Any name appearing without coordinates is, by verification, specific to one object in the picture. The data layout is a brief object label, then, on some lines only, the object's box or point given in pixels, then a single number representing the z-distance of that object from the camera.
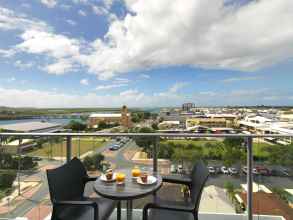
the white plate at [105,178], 2.12
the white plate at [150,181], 2.05
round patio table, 1.77
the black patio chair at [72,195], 1.78
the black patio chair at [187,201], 1.66
